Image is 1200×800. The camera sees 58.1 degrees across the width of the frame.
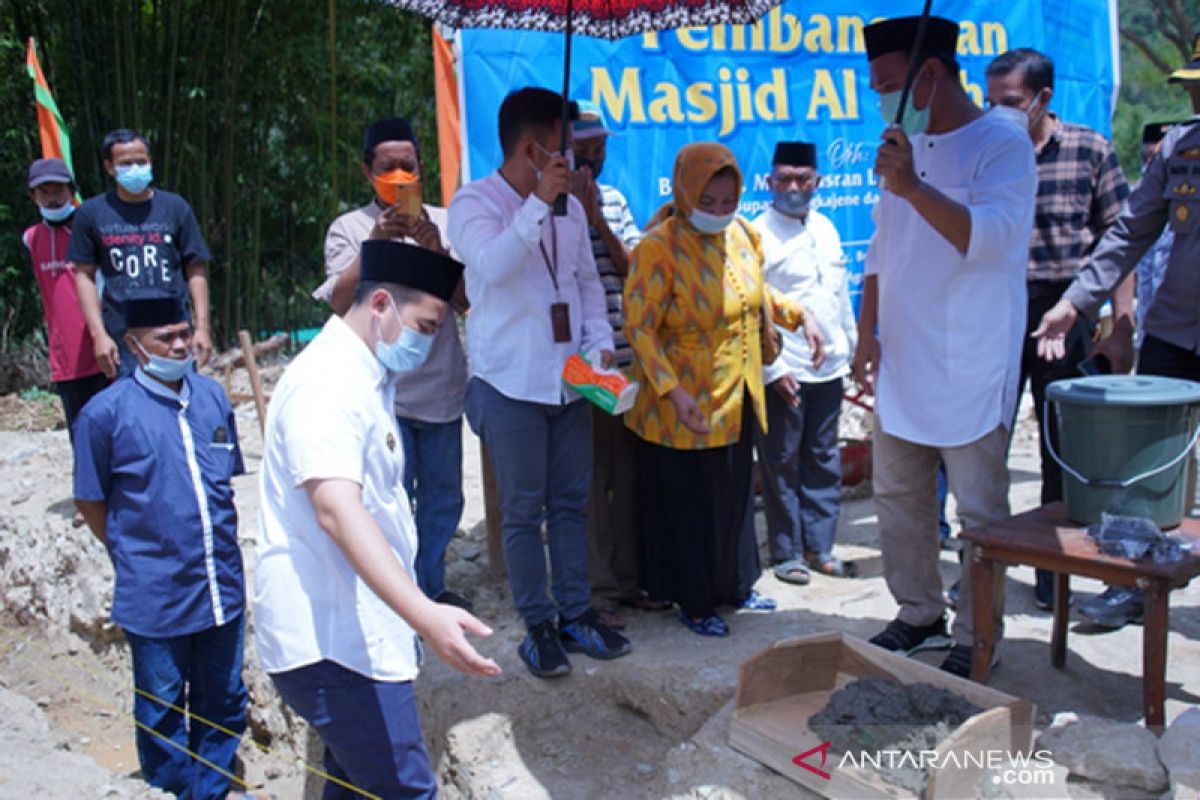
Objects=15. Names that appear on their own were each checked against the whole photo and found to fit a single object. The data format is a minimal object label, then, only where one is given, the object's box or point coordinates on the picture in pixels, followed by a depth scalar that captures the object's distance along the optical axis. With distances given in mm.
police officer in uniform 3734
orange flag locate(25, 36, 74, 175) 6352
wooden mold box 2768
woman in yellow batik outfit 3980
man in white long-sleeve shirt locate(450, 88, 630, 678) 3736
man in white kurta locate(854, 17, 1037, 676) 3443
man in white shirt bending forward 2420
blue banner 5230
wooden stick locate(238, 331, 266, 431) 5930
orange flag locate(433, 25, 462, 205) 5125
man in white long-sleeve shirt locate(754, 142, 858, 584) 4953
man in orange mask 4207
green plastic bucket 3229
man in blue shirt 3363
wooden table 3002
